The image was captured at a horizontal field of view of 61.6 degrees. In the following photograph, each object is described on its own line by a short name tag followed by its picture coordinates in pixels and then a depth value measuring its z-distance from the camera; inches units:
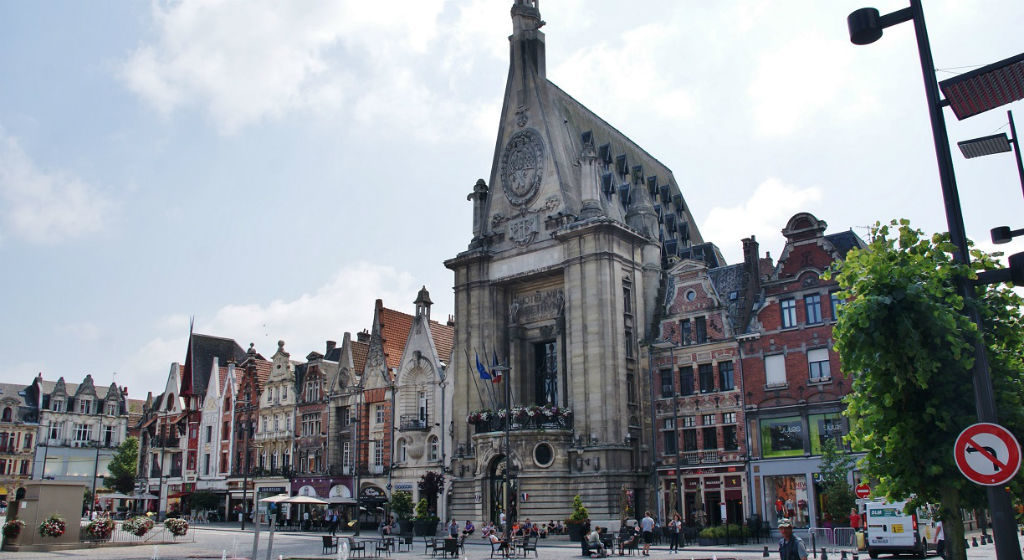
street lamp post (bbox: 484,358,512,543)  1466.3
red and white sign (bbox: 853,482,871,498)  862.2
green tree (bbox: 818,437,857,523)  1416.1
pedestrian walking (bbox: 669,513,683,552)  1368.1
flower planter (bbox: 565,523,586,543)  1625.2
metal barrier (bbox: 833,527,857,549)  1348.4
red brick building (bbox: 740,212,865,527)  1617.9
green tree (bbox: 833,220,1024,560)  507.5
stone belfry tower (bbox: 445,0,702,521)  1836.9
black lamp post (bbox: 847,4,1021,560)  356.5
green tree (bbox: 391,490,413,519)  1966.0
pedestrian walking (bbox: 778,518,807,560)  490.6
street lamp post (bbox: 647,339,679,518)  1820.9
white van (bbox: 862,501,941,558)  1106.7
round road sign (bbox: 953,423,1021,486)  348.5
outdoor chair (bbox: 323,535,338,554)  1366.9
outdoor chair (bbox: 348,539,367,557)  1289.5
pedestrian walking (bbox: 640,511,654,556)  1283.7
